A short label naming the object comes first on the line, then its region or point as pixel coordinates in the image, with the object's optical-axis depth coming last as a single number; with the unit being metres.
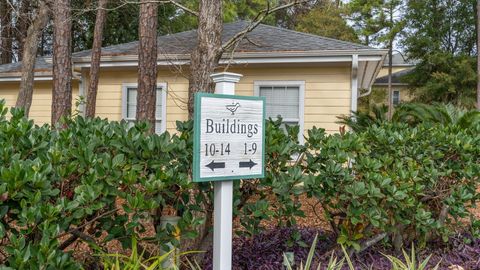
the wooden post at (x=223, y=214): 2.72
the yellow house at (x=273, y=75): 8.61
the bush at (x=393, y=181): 3.34
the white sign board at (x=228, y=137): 2.53
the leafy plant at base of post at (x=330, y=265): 2.95
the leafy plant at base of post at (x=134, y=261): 2.69
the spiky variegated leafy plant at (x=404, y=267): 3.05
